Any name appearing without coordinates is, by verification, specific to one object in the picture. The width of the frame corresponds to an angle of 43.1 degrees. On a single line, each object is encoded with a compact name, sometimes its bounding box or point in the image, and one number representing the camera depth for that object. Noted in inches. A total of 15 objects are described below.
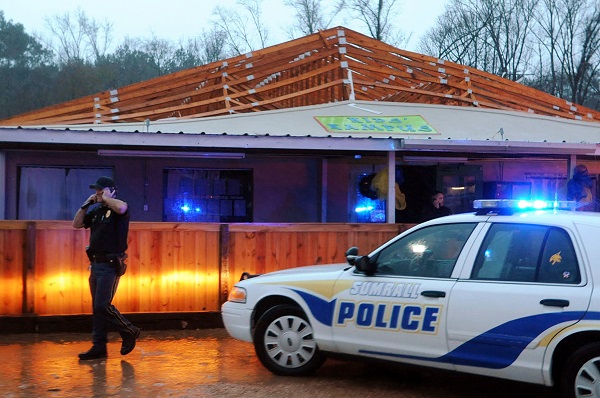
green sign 488.7
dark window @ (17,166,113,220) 518.0
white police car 216.7
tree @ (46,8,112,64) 1962.4
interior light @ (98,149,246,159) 471.8
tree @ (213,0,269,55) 1942.7
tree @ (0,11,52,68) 1875.0
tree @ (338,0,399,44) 1706.4
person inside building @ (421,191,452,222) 461.7
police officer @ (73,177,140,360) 303.0
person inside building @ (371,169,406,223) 506.0
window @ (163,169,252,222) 545.0
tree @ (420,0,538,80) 1691.7
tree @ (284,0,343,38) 1820.9
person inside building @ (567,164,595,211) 444.5
